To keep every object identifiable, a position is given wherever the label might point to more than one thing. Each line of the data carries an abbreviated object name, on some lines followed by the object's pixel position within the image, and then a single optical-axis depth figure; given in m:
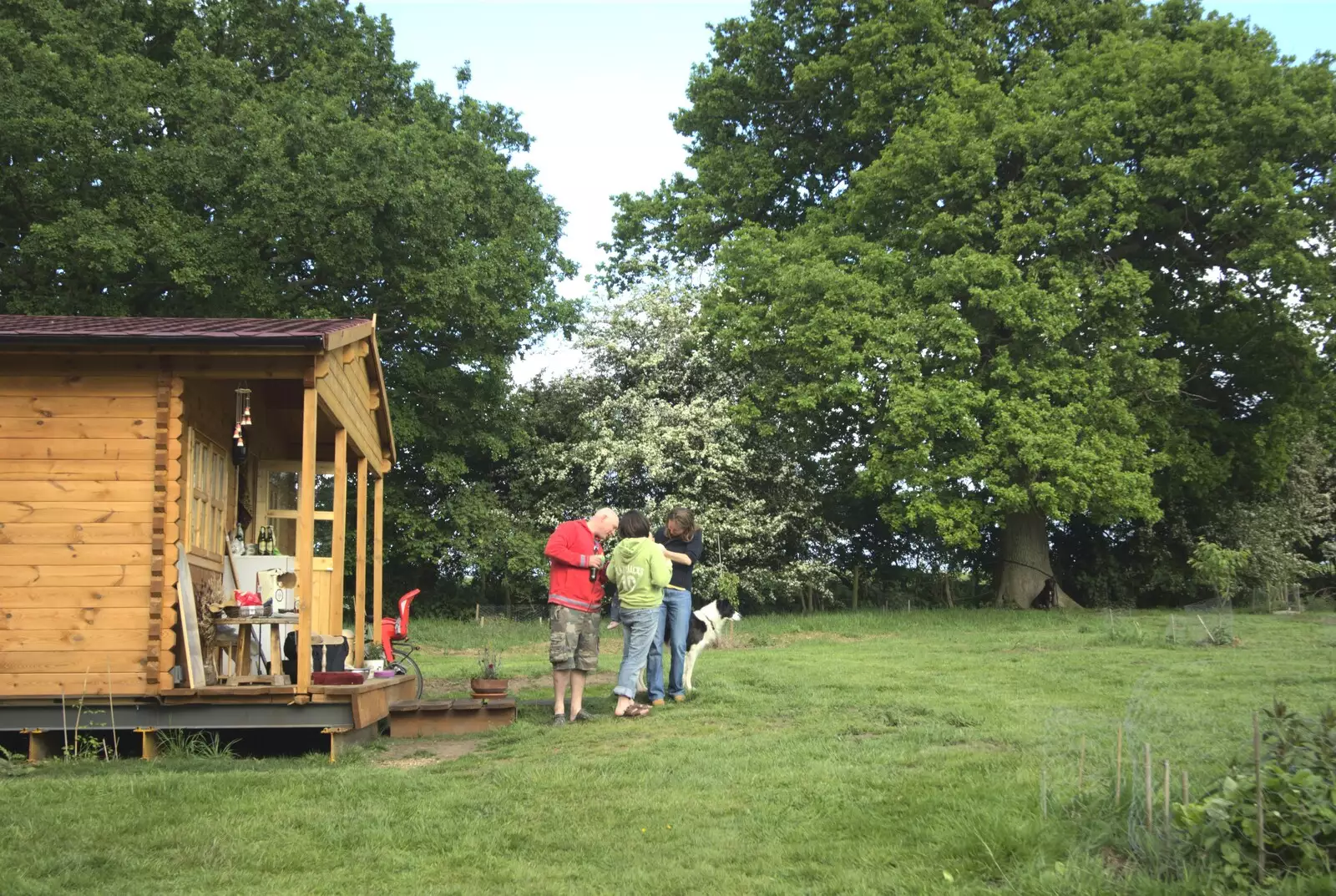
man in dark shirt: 10.14
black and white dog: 10.81
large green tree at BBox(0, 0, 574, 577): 19.98
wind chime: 9.64
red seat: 11.48
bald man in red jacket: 9.37
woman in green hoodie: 9.63
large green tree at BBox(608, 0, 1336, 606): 20.70
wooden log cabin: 8.35
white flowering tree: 24.39
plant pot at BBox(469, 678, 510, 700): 9.87
